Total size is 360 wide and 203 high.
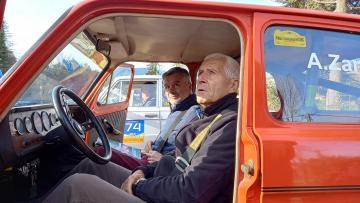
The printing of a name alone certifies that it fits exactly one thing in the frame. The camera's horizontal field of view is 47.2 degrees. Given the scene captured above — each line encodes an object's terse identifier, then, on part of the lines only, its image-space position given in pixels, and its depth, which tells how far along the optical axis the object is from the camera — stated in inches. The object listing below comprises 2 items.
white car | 307.0
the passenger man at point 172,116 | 128.0
